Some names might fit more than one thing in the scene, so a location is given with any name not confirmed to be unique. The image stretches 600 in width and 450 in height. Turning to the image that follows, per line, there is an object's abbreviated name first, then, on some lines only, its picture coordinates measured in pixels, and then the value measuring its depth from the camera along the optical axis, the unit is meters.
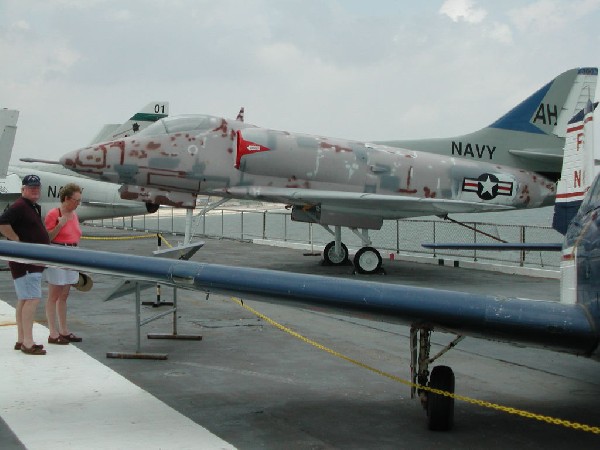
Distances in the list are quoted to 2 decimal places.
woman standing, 9.31
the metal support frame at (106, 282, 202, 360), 8.70
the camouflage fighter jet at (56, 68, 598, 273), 17.89
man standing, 8.48
